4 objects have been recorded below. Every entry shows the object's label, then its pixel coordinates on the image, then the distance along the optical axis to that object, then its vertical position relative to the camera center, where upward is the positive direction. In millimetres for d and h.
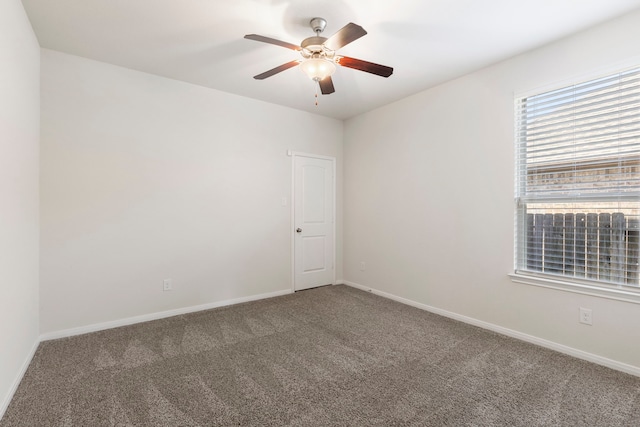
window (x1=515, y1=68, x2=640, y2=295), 2266 +221
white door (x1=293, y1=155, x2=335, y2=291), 4418 -143
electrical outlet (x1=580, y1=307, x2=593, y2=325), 2406 -849
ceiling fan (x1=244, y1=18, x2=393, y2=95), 2215 +1163
